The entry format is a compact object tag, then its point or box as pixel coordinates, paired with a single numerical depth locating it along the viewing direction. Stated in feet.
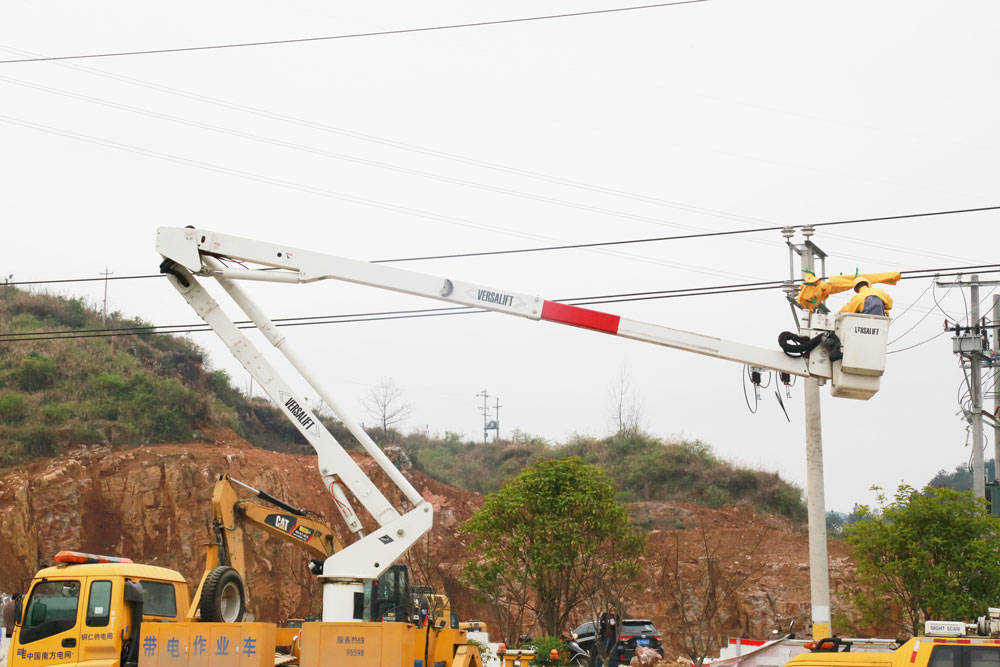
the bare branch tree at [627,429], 224.94
